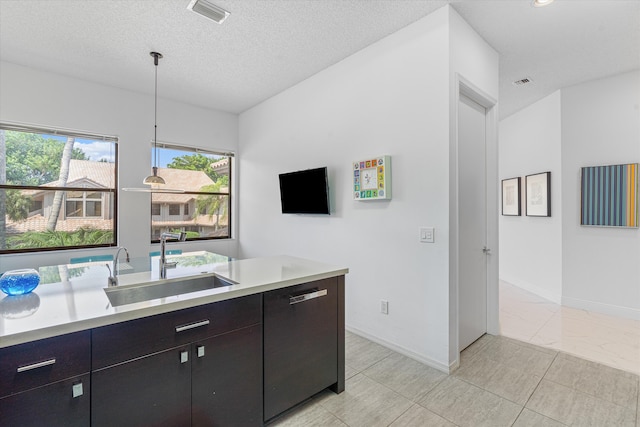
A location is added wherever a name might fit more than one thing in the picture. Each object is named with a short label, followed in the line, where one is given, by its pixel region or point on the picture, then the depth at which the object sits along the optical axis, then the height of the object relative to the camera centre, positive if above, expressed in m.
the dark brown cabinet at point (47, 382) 1.02 -0.60
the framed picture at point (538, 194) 4.13 +0.30
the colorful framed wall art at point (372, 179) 2.72 +0.35
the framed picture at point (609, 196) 3.37 +0.22
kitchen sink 1.61 -0.43
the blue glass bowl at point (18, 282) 1.36 -0.30
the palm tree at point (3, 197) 3.35 +0.21
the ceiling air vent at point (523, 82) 3.66 +1.66
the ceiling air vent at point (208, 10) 2.33 +1.65
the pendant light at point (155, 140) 2.82 +1.05
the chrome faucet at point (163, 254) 1.87 -0.25
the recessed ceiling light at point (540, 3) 2.29 +1.64
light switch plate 2.45 -0.16
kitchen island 1.09 -0.60
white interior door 2.68 -0.07
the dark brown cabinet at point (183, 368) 1.22 -0.70
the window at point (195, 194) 4.46 +0.34
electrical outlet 2.80 -0.87
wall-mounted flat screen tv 3.38 +0.29
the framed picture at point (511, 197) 4.82 +0.29
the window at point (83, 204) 3.74 +0.15
